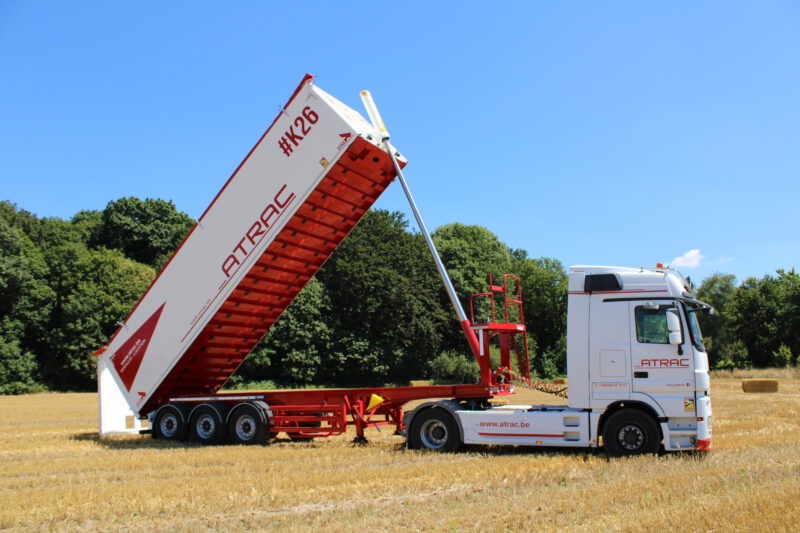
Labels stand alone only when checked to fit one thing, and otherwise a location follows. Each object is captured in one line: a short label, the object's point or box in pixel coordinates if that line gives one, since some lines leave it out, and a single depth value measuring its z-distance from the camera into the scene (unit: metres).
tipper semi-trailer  10.01
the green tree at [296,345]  44.19
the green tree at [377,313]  45.97
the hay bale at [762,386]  27.59
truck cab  9.74
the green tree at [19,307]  43.97
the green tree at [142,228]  55.81
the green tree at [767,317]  48.25
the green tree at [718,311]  56.84
